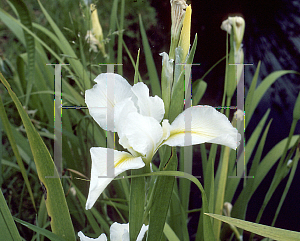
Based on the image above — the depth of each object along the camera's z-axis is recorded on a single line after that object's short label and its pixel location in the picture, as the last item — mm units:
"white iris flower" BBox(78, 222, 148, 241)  296
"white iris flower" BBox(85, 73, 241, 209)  235
